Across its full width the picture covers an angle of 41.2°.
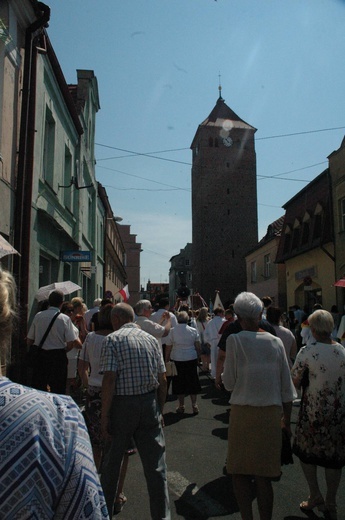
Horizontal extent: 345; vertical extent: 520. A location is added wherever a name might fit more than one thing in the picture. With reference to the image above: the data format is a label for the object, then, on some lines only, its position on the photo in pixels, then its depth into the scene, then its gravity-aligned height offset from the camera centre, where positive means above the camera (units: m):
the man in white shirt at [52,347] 6.00 -0.51
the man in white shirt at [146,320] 6.41 -0.16
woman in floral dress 3.95 -0.93
